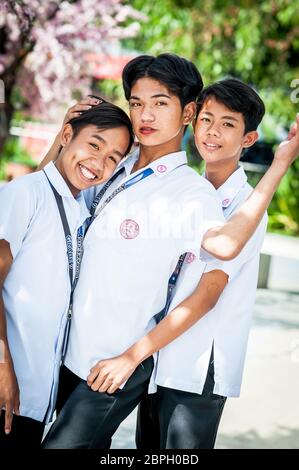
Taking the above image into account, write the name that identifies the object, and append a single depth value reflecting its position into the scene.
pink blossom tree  8.18
